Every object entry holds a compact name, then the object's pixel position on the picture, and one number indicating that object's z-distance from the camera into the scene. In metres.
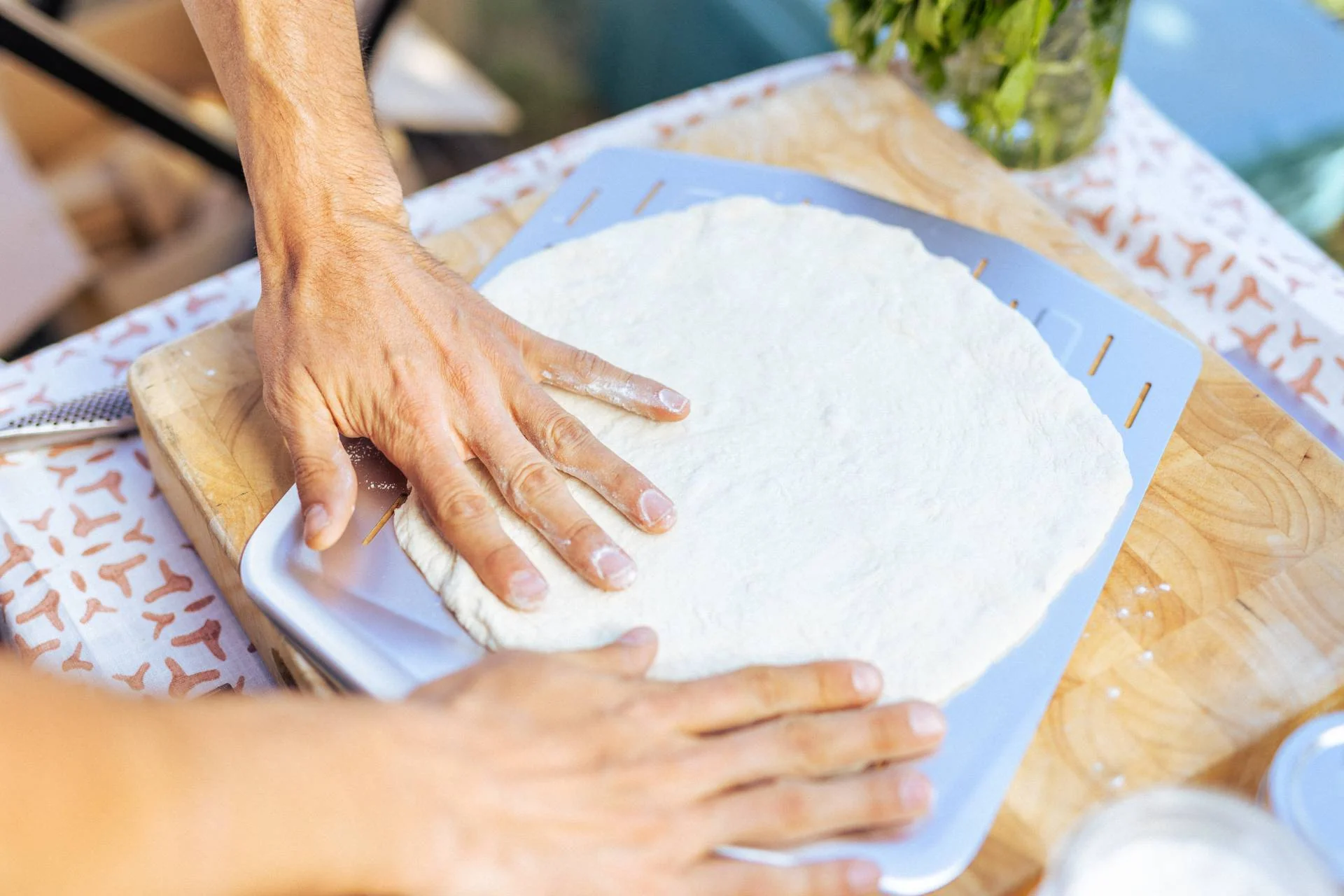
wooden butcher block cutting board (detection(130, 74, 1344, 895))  0.80
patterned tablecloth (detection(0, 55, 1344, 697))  1.01
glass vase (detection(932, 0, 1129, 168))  1.26
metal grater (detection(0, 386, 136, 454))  1.10
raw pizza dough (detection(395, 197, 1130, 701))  0.84
